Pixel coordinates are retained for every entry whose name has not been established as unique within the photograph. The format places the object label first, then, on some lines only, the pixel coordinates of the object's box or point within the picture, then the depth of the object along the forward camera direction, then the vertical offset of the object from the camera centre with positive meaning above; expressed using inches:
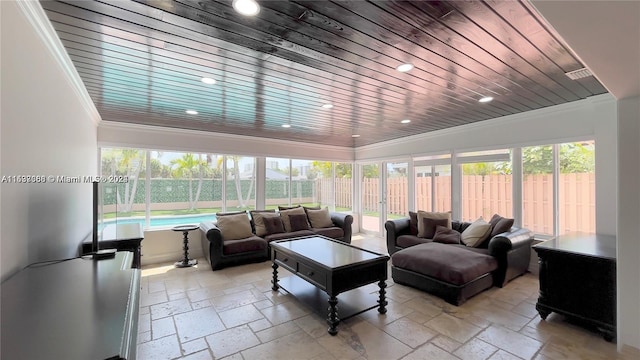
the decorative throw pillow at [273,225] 203.9 -32.2
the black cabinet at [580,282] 94.0 -37.0
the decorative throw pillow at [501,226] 151.8 -25.3
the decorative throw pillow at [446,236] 168.4 -34.3
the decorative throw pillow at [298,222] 215.9 -31.9
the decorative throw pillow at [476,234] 156.9 -30.9
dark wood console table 33.4 -20.3
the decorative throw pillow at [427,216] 185.4 -24.5
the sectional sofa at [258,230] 172.1 -35.8
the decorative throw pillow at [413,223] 195.6 -30.3
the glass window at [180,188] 204.4 -4.5
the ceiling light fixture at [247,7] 62.9 +41.2
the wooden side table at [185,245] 178.7 -42.1
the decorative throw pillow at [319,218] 229.9 -30.9
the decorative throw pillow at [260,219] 201.9 -28.0
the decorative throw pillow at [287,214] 214.7 -25.9
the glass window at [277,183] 249.0 -1.2
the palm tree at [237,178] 228.6 +3.4
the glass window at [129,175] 186.5 +5.4
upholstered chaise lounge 122.9 -40.6
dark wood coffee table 103.5 -37.8
